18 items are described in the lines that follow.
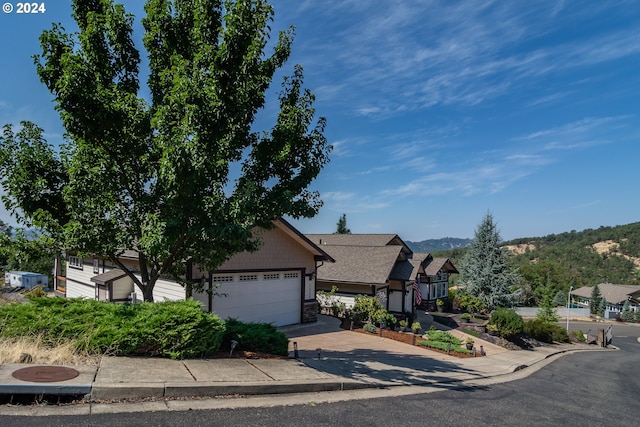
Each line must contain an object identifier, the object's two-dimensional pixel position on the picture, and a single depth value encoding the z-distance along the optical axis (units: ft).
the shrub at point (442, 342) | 57.67
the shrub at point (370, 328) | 63.52
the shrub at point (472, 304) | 116.88
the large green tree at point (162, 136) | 26.99
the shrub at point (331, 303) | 74.79
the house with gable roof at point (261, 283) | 53.11
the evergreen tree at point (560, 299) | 205.16
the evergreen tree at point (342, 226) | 172.55
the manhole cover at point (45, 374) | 20.95
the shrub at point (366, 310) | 68.74
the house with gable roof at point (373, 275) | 78.79
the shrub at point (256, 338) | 34.92
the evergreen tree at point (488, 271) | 118.32
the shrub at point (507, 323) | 75.23
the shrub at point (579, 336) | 103.40
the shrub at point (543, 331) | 88.22
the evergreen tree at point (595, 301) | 195.83
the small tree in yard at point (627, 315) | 179.63
